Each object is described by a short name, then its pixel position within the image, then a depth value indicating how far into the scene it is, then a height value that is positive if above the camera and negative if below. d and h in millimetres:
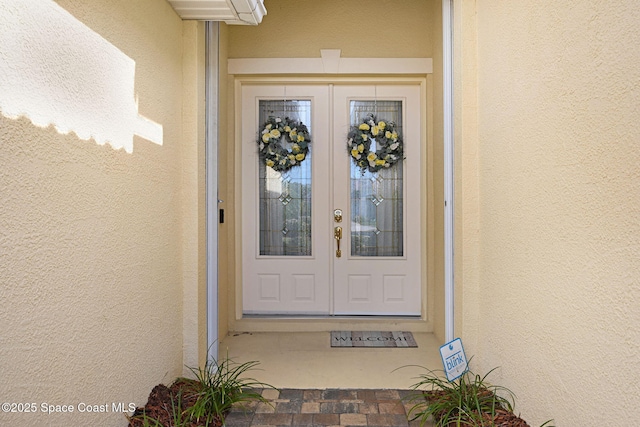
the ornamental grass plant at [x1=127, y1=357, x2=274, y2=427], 1851 -905
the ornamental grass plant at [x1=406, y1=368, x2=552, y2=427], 1847 -907
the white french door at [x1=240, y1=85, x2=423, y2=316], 3627 +74
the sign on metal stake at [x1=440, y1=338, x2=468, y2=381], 2135 -755
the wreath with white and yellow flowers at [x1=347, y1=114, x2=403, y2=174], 3564 +607
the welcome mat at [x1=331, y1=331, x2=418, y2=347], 3176 -983
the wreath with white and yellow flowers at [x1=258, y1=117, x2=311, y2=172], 3584 +635
